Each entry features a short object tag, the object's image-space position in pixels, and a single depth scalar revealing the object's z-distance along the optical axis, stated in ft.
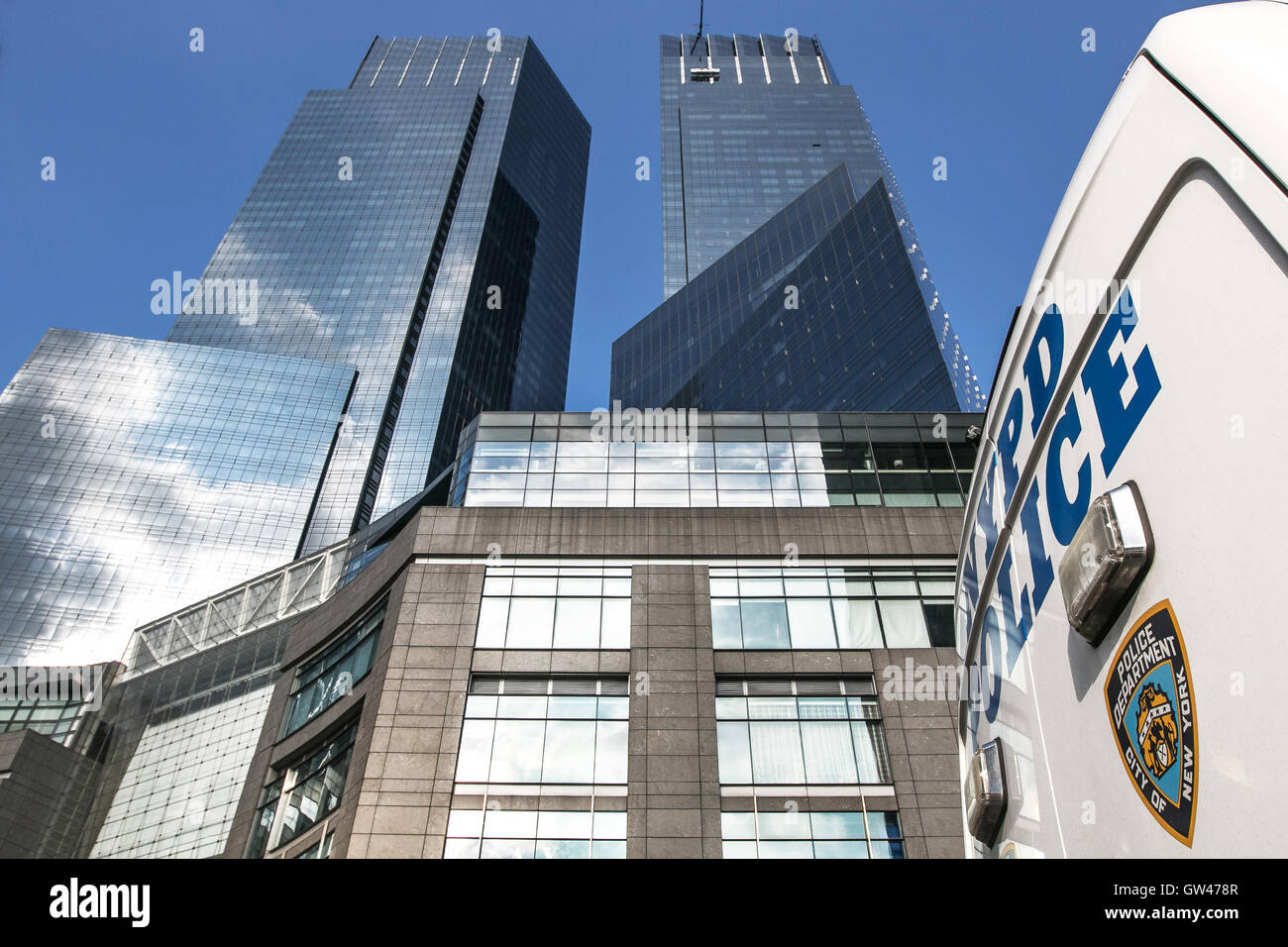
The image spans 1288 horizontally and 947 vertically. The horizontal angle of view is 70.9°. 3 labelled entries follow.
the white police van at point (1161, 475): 14.38
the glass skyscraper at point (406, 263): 433.89
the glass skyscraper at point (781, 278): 290.15
